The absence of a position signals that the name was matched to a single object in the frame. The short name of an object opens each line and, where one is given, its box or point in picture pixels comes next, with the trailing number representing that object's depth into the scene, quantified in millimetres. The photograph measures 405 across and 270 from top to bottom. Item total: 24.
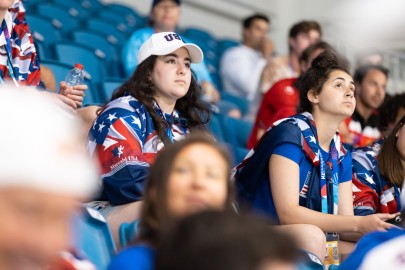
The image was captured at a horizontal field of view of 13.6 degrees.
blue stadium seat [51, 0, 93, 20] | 12525
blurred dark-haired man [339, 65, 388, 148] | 9467
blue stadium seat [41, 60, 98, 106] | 8123
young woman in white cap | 6010
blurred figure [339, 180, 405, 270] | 3709
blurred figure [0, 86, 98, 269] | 2536
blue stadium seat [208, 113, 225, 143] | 9034
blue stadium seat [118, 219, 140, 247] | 4700
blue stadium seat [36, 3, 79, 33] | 11299
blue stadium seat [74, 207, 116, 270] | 4522
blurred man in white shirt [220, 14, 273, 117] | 12763
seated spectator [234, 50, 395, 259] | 6396
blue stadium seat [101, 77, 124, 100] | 8551
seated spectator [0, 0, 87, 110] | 6652
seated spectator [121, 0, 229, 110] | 9970
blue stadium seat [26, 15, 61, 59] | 9474
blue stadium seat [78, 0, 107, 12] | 13851
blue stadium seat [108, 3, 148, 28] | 14444
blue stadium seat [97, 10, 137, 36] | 13393
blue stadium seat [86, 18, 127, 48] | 12252
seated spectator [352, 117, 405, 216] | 7387
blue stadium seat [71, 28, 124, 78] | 10585
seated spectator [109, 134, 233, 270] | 3570
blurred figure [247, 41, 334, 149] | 9054
